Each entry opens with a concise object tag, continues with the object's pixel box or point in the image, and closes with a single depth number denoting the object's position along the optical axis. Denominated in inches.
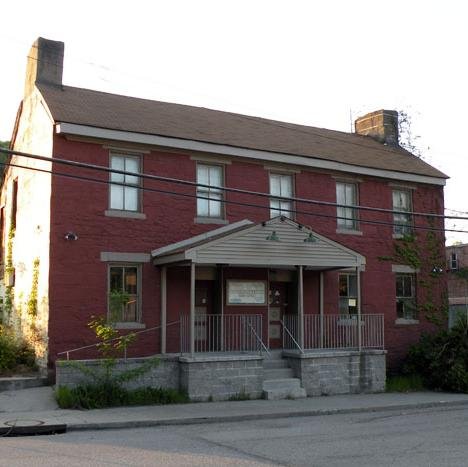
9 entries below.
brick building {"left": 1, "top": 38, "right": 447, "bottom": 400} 626.8
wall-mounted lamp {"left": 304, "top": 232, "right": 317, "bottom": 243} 660.4
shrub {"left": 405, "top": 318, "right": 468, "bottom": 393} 695.1
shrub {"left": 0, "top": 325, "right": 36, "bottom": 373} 617.3
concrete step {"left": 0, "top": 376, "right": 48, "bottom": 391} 577.3
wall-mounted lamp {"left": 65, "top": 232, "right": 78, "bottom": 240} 618.1
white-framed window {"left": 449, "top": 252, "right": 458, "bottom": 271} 1748.9
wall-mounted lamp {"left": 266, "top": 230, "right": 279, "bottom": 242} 636.7
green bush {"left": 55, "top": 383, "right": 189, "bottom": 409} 526.0
